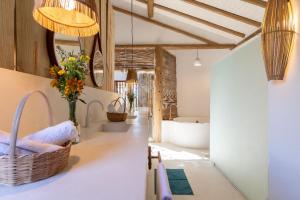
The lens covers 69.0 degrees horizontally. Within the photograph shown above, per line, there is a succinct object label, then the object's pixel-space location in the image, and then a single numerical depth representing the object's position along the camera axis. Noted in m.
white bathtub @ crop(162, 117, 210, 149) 6.00
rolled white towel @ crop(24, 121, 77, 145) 0.86
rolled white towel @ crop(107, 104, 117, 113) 2.27
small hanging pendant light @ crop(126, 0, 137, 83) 4.18
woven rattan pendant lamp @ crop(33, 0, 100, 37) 1.03
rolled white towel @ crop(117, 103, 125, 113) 2.55
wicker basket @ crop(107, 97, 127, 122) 2.16
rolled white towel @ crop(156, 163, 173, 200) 0.74
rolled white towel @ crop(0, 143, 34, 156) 0.67
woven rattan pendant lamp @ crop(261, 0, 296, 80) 1.36
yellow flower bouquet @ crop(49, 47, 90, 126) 1.21
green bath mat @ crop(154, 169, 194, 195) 3.09
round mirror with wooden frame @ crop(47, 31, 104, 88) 1.49
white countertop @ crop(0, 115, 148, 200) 0.62
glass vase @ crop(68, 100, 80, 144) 1.31
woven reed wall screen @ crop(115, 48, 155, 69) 6.71
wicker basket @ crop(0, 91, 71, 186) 0.65
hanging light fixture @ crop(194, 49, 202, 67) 6.58
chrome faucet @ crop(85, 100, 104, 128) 1.95
